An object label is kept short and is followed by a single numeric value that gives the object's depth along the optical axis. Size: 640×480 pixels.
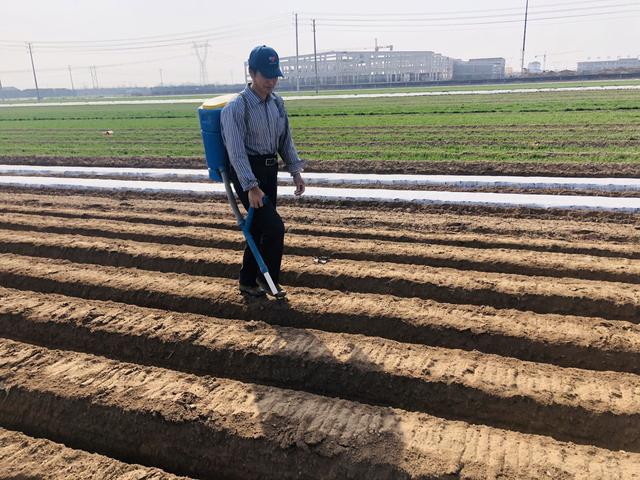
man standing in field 3.48
